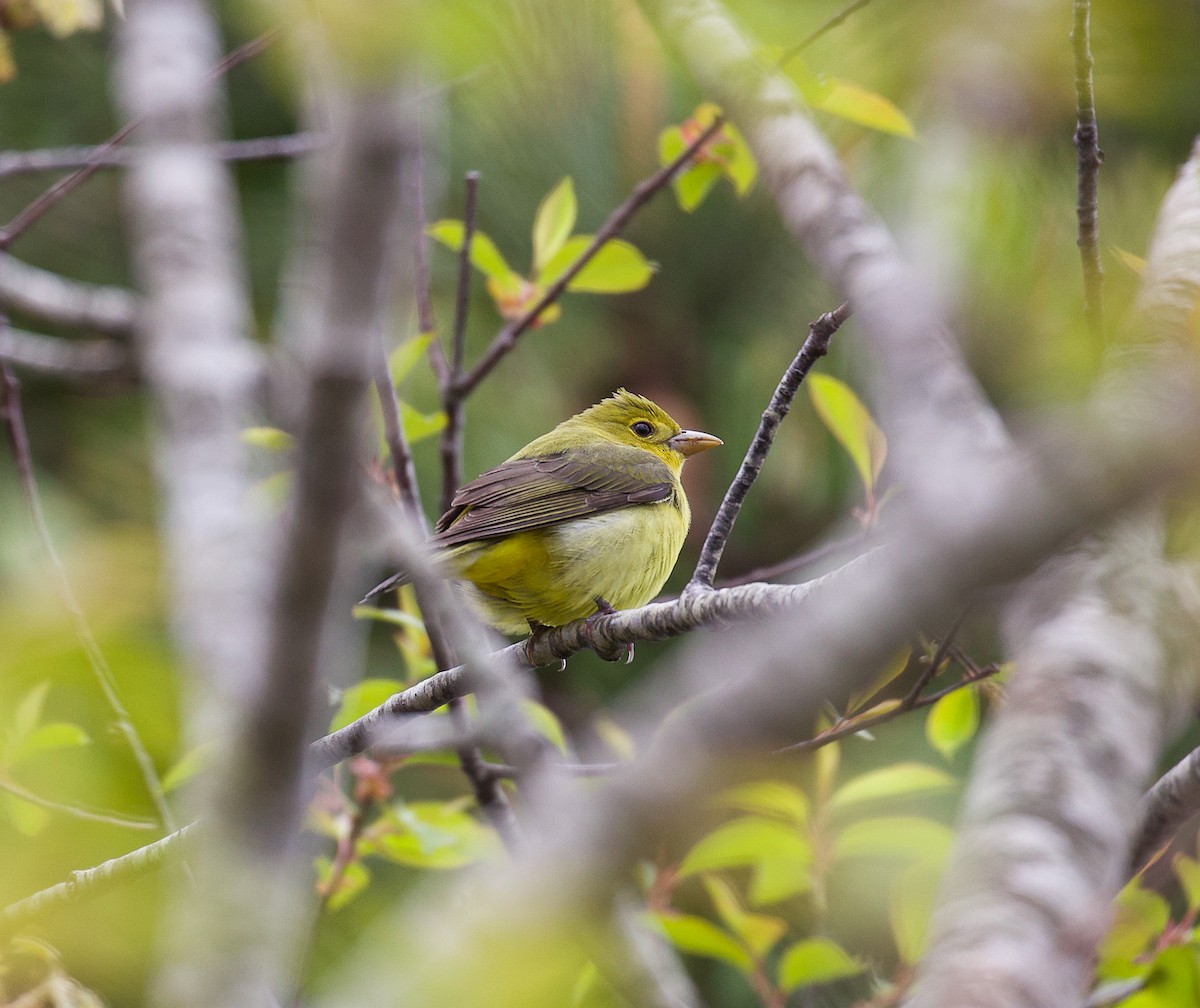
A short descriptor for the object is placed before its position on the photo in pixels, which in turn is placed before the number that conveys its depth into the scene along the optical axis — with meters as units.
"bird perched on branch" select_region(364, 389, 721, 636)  6.86
